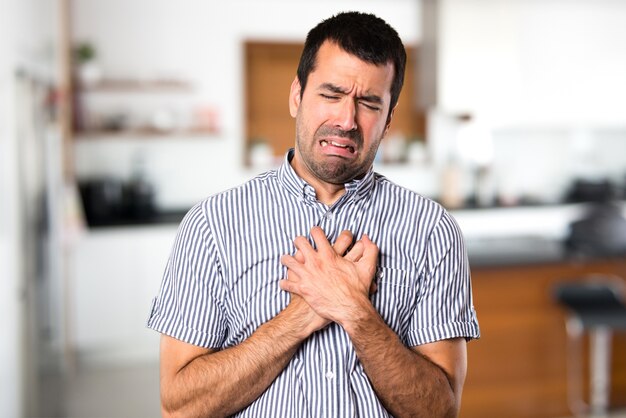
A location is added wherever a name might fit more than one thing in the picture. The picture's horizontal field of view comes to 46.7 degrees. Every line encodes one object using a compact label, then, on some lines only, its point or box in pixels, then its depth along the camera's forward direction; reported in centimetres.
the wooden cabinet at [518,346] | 370
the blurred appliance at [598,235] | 391
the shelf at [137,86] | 541
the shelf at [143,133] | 539
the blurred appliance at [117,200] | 529
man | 132
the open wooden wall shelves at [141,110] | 545
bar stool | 371
